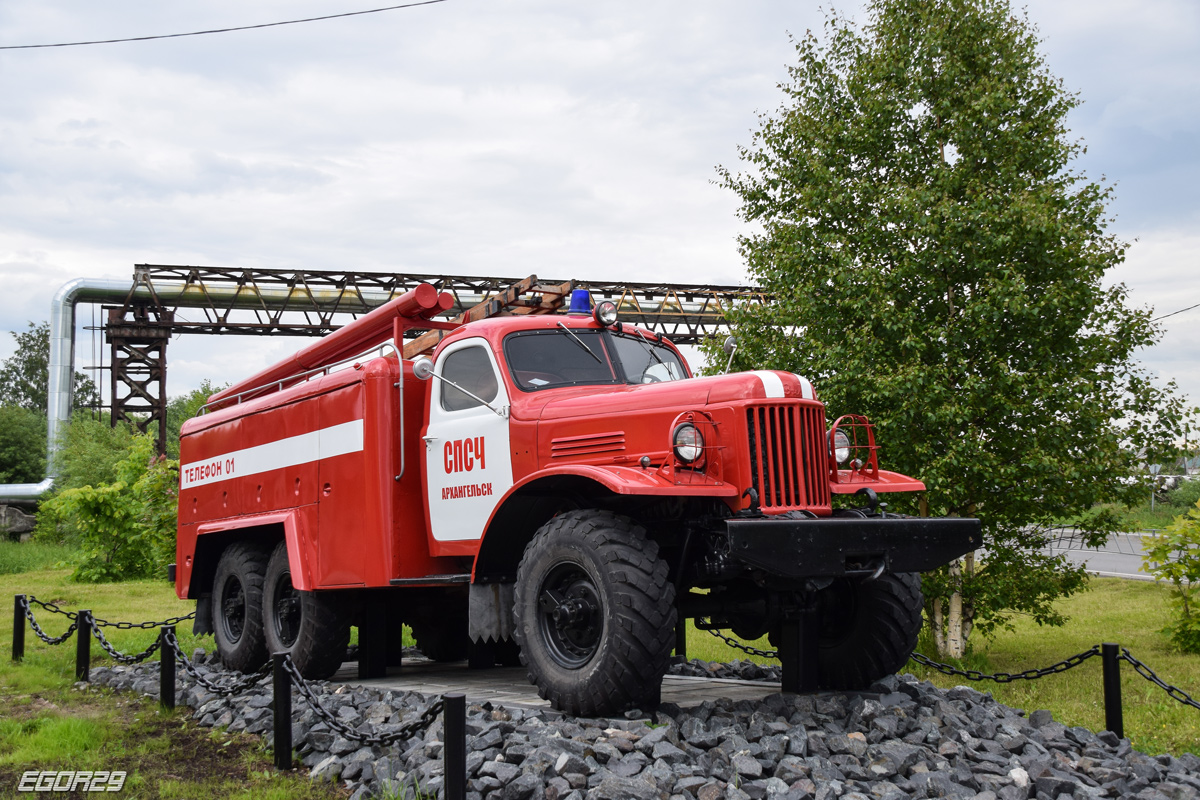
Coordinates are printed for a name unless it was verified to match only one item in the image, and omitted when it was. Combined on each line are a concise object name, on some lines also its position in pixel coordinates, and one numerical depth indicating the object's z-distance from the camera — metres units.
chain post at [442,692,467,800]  4.87
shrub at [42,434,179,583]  21.45
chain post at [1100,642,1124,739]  6.45
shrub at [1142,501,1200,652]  10.99
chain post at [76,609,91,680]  9.97
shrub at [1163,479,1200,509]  36.41
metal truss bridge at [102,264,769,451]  27.17
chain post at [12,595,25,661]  11.16
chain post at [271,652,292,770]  6.42
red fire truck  5.77
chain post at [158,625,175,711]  8.28
